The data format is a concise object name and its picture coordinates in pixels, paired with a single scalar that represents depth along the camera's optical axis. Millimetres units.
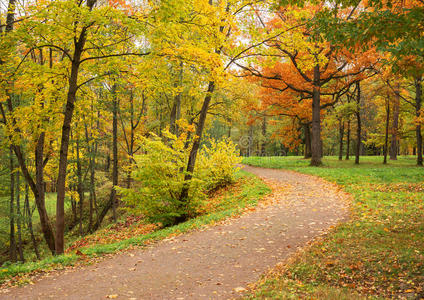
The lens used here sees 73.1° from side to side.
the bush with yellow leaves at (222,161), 13250
